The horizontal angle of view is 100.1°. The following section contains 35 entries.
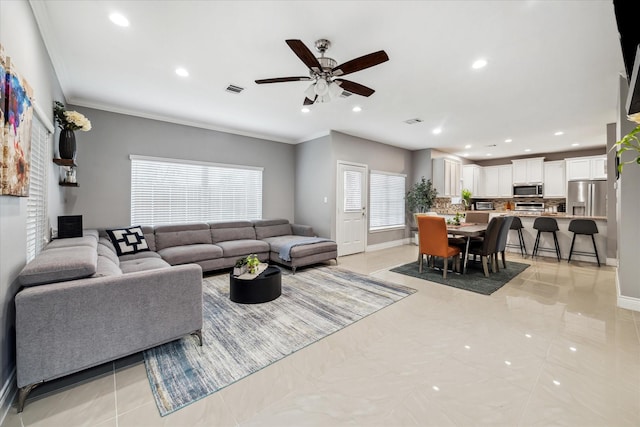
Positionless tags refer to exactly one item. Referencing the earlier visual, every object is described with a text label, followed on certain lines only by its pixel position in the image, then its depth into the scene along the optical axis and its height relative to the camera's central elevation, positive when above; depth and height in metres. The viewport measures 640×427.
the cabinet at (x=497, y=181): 8.47 +0.99
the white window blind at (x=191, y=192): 4.66 +0.40
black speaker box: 3.21 -0.17
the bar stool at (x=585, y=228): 5.05 -0.32
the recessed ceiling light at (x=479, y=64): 2.89 +1.63
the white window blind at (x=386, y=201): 6.71 +0.29
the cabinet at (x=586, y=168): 6.64 +1.12
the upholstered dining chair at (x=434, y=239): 4.18 -0.44
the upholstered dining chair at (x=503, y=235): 4.43 -0.41
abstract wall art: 1.56 +0.53
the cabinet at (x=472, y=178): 8.44 +1.06
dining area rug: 3.89 -1.06
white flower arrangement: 3.12 +1.11
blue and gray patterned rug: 1.90 -1.16
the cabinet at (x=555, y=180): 7.43 +0.89
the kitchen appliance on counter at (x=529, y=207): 7.97 +0.14
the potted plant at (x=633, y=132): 1.44 +0.46
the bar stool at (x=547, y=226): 5.51 -0.31
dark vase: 3.16 +0.80
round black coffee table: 3.24 -0.95
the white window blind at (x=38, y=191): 2.33 +0.21
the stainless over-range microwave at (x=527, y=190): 7.83 +0.64
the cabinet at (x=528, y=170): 7.85 +1.24
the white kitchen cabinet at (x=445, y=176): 7.34 +0.98
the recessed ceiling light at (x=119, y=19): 2.24 +1.65
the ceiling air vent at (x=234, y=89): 3.60 +1.68
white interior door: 5.91 +0.08
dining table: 4.24 -0.31
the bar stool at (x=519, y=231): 5.96 -0.44
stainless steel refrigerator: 6.07 +0.32
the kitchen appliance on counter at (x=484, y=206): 8.89 +0.19
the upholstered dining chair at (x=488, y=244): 4.22 -0.54
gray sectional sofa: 1.62 -0.69
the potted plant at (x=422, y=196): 7.24 +0.42
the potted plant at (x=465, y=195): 6.96 +0.44
